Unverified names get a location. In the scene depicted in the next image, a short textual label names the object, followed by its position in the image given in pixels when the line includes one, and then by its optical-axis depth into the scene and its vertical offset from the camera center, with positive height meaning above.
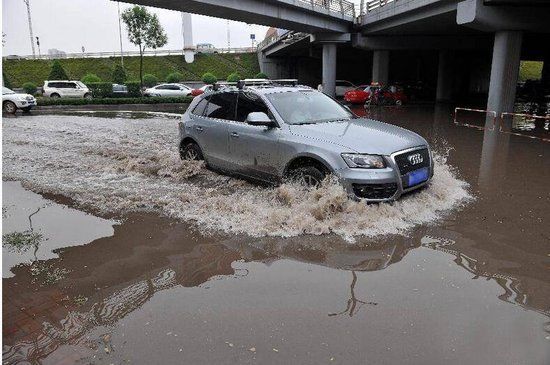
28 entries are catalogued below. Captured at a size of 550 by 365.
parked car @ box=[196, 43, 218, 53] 64.14 +4.08
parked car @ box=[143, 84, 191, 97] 34.31 -1.00
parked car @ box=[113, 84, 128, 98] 33.16 -1.01
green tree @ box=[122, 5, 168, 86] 33.62 +3.69
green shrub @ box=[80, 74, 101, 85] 43.62 -0.21
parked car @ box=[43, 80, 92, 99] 33.88 -1.05
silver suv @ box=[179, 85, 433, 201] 5.58 -0.89
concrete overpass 18.88 +2.74
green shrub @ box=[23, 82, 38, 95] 36.94 -0.90
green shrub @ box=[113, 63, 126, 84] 43.00 +0.17
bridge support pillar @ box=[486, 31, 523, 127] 19.66 +0.33
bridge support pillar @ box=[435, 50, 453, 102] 36.09 -0.14
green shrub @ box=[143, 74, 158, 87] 45.89 -0.42
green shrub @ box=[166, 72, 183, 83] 48.53 -0.13
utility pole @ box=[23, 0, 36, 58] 65.23 +8.23
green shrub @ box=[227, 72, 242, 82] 49.78 -0.02
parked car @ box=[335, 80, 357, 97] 36.34 -0.81
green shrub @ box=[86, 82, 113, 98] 32.62 -1.01
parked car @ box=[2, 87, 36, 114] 24.25 -1.33
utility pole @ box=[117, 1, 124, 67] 58.22 +2.50
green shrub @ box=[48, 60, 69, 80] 43.56 +0.36
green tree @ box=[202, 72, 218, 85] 49.94 -0.13
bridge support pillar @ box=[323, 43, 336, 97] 33.50 +0.65
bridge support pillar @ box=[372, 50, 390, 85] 33.62 +0.79
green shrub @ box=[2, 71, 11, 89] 39.28 -0.37
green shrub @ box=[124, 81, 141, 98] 33.44 -1.03
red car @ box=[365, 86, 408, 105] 29.08 -1.24
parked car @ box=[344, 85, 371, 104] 29.28 -1.16
